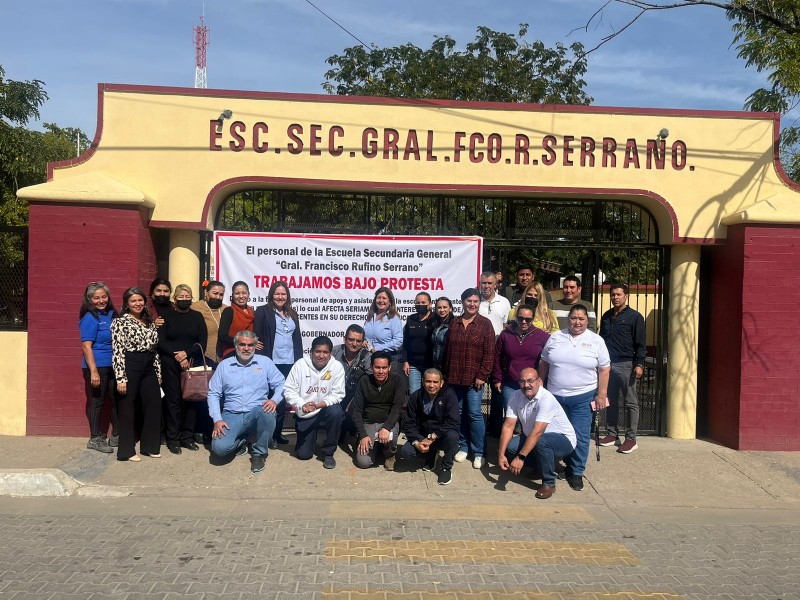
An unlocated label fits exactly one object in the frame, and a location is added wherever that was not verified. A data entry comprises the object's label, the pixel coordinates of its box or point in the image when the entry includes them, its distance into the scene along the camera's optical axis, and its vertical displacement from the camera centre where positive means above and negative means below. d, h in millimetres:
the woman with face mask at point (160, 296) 6844 -64
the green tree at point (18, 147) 13820 +2919
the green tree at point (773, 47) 7598 +3590
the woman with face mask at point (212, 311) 7121 -214
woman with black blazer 7027 -404
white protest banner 7738 +256
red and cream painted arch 7234 +1214
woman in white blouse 6363 -721
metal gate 8047 +836
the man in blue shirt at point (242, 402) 6453 -1048
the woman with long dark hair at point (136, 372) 6469 -788
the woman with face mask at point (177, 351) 6770 -597
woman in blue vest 6629 -615
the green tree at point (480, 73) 20625 +6680
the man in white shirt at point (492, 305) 7180 -109
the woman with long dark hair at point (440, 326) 6863 -322
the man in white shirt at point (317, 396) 6629 -1006
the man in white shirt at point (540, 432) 6020 -1209
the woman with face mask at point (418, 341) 6988 -479
